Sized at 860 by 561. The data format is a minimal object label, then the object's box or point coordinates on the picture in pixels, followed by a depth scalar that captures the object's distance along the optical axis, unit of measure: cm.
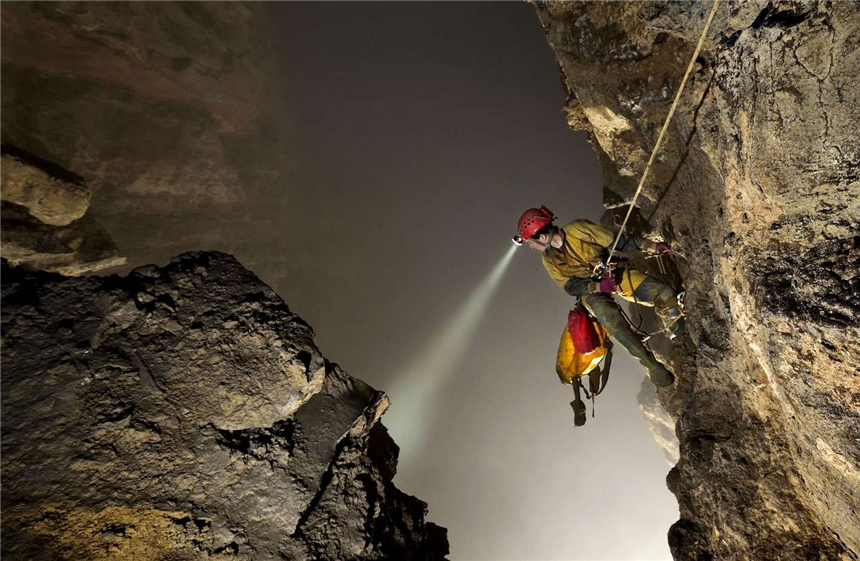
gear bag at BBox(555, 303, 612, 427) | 338
